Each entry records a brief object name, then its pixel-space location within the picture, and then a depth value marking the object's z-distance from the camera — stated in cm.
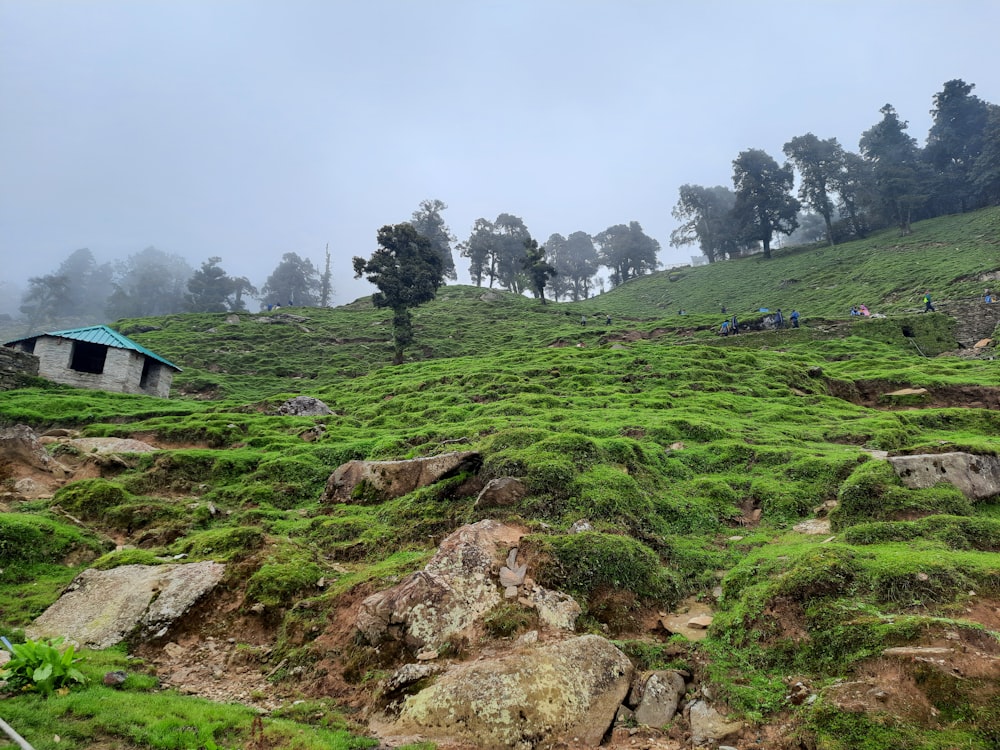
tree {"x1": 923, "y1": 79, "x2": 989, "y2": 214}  6562
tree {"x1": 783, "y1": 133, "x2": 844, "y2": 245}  7294
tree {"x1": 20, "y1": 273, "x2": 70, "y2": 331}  10325
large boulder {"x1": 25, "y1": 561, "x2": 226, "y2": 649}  747
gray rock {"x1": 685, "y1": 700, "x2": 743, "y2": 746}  532
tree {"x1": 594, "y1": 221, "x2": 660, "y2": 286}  9656
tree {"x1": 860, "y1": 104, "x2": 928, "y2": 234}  6481
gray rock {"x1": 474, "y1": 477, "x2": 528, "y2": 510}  1023
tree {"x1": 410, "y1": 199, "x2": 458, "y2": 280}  9219
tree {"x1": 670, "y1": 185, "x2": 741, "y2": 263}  9112
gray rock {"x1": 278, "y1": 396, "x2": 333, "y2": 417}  2217
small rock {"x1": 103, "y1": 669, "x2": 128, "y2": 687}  621
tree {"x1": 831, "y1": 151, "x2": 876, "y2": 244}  7044
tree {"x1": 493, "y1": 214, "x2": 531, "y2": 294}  9112
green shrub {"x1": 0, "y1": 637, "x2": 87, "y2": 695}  560
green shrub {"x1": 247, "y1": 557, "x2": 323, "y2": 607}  838
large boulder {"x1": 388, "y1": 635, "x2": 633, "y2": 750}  557
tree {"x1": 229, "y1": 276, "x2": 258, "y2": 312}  9875
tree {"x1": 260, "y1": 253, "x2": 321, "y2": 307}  11306
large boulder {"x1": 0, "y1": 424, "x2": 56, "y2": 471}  1262
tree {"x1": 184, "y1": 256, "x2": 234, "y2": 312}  9356
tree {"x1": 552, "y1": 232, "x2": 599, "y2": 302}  10319
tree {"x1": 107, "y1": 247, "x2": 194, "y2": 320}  10119
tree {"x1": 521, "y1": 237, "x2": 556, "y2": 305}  6250
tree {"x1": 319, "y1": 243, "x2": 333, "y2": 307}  10919
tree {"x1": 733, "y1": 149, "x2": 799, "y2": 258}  7338
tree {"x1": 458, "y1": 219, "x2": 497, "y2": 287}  8888
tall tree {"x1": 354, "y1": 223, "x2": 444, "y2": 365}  4284
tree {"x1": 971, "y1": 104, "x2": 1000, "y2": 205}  6091
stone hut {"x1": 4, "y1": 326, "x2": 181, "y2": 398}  2853
